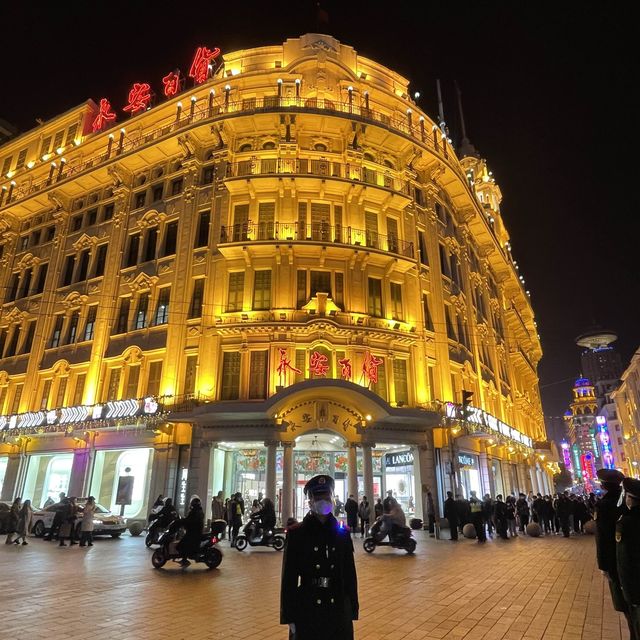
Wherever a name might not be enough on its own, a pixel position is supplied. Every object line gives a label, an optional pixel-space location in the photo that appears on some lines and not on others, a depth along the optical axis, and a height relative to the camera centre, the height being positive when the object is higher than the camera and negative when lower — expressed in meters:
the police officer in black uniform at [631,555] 3.70 -0.48
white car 16.80 -0.90
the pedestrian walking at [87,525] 14.45 -0.85
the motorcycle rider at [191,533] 10.23 -0.79
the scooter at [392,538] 12.52 -1.14
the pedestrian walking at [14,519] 15.12 -0.71
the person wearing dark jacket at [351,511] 16.45 -0.57
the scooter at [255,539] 13.77 -1.23
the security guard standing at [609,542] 4.54 -0.46
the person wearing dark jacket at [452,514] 16.28 -0.69
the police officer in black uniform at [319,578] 3.13 -0.54
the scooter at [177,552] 10.25 -1.18
